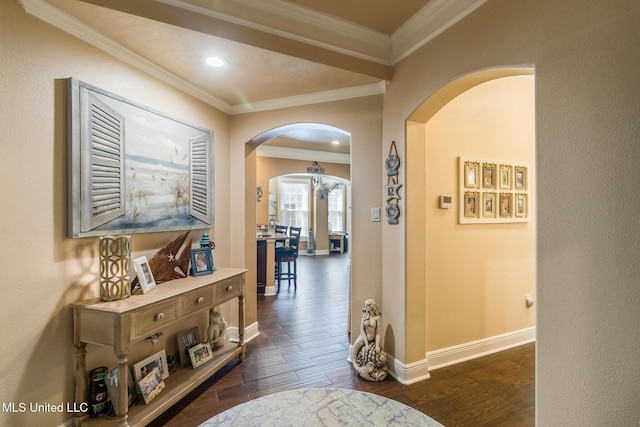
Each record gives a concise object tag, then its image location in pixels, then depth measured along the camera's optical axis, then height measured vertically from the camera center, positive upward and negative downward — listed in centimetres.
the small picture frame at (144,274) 191 -42
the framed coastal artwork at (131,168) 176 +35
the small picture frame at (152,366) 197 -112
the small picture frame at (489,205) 284 +9
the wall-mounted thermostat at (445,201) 258 +12
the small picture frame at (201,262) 244 -42
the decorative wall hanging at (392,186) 239 +23
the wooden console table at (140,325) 162 -69
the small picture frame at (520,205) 302 +9
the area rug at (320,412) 133 -98
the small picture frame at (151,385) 191 -119
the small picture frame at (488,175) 284 +39
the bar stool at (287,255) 530 -77
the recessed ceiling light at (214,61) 215 +118
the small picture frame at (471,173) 273 +39
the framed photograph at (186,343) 242 -113
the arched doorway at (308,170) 539 +103
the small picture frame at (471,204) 274 +9
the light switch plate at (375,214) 258 -1
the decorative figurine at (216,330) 265 -110
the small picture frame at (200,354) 235 -119
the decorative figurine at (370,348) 238 -116
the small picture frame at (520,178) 302 +38
